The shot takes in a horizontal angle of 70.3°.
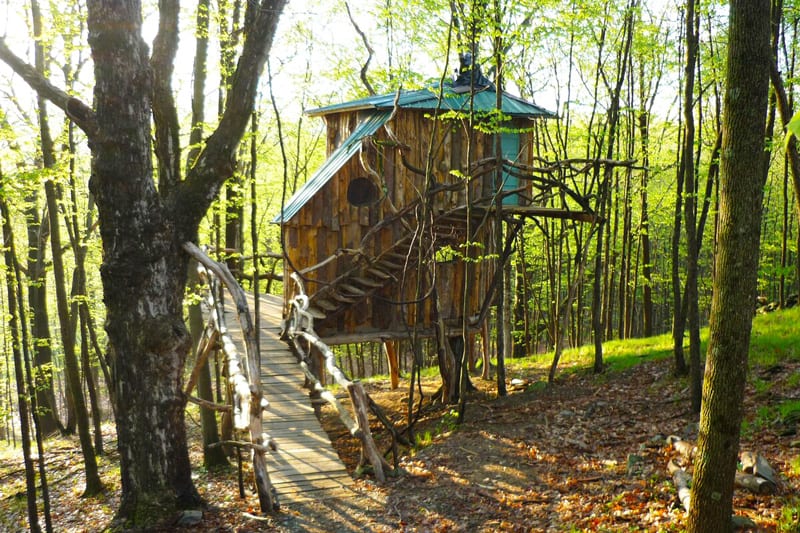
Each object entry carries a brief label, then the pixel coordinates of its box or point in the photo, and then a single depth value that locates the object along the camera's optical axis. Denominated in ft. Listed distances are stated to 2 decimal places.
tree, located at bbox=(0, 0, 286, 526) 19.66
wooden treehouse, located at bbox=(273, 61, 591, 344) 38.81
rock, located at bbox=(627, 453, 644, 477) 21.76
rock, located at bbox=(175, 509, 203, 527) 20.03
